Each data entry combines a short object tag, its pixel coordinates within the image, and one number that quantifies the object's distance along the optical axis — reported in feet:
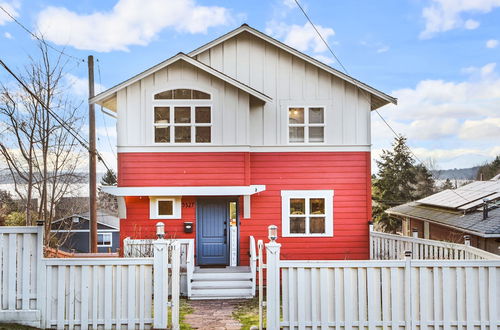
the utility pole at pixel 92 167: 43.75
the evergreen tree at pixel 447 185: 132.03
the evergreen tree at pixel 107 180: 144.87
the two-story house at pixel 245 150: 34.32
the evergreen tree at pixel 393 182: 105.91
